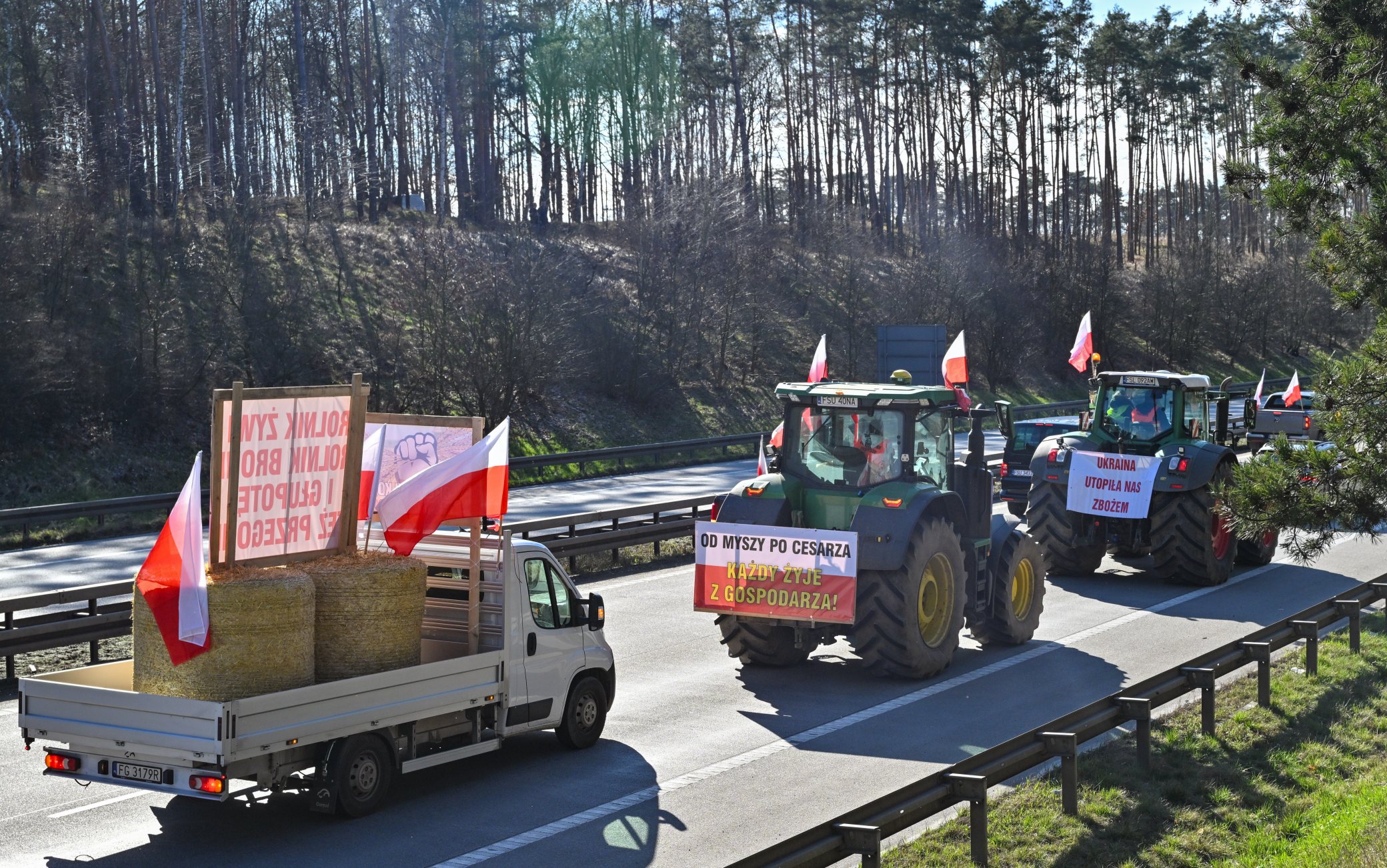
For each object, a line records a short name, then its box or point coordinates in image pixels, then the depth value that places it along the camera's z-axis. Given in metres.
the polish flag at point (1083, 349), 21.81
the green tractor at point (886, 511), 12.02
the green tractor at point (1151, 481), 17.05
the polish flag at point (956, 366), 18.92
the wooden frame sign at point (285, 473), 8.34
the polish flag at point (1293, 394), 29.62
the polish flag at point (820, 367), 18.20
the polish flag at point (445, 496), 9.23
